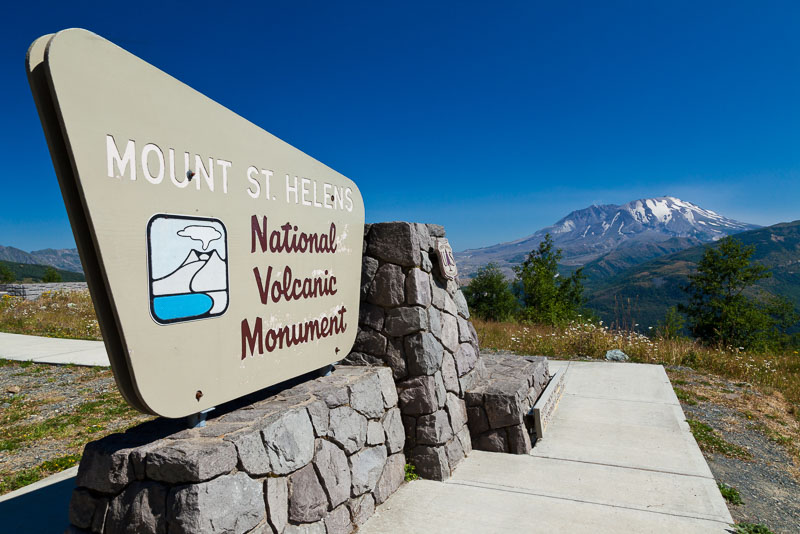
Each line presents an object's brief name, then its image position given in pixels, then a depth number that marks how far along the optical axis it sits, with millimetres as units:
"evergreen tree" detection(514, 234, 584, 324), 20750
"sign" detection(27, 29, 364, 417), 1877
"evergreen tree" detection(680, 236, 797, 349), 25438
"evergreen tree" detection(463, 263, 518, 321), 30047
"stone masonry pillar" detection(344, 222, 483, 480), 3934
